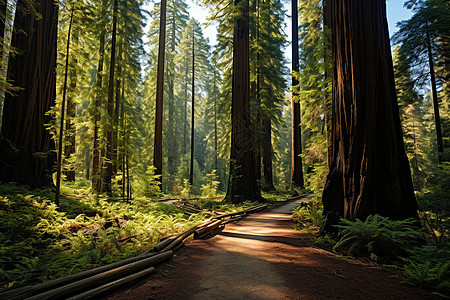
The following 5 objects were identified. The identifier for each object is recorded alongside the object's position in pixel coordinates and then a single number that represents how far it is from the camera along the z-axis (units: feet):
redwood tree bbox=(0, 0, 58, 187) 26.08
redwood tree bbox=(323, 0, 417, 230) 14.74
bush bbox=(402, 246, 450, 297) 8.77
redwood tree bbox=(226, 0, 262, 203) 39.88
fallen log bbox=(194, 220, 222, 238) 18.97
